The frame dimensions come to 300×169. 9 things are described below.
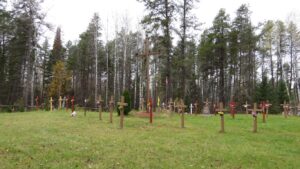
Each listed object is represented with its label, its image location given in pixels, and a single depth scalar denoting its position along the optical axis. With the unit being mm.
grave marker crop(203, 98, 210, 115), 19313
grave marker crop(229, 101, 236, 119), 15998
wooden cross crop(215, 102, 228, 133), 9958
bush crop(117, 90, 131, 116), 14803
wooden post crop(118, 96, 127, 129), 9964
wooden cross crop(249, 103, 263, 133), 10198
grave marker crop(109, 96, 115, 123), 11586
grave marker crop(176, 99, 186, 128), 10775
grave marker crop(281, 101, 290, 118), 16919
